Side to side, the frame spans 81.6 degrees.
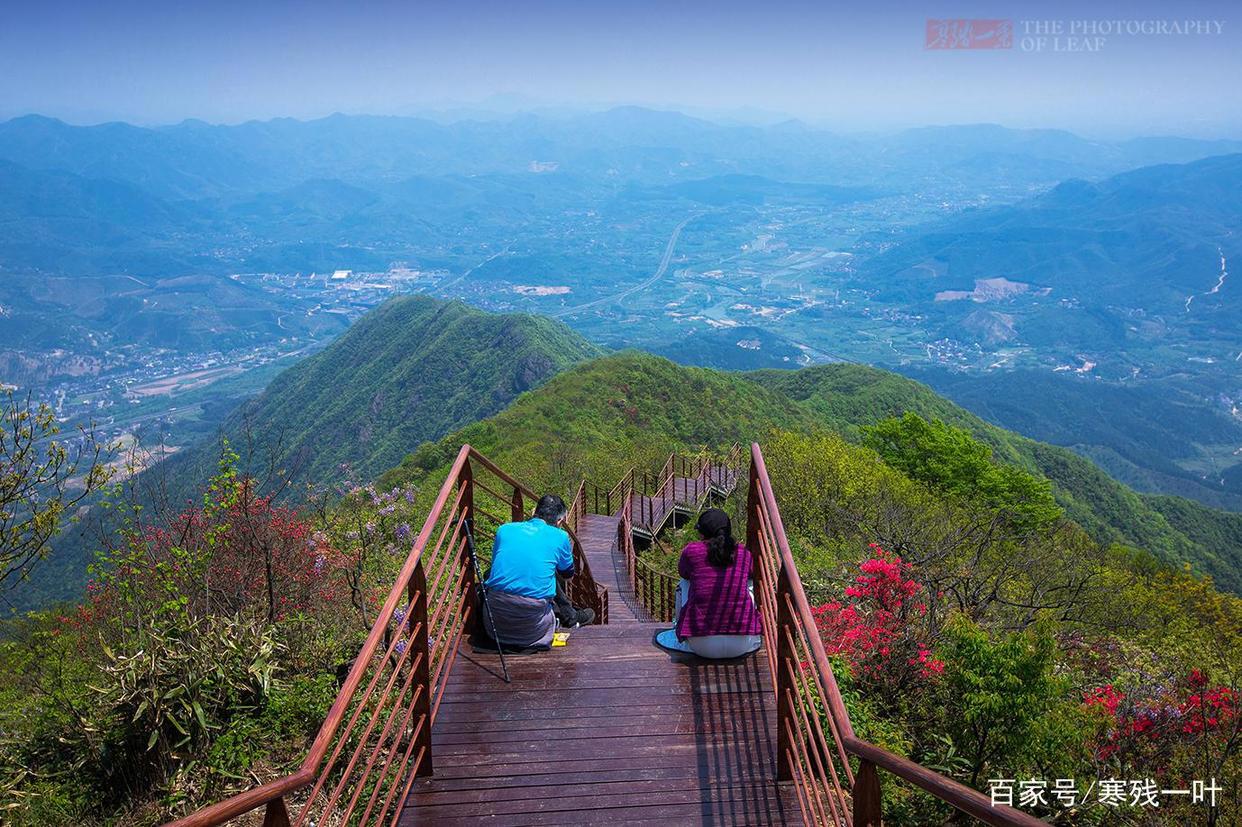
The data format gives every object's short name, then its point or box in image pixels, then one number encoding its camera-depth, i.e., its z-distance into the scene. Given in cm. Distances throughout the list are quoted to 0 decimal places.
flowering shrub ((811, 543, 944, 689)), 612
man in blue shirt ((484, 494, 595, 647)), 472
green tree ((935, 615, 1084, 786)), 475
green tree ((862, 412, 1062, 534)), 2778
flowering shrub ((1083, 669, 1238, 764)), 573
